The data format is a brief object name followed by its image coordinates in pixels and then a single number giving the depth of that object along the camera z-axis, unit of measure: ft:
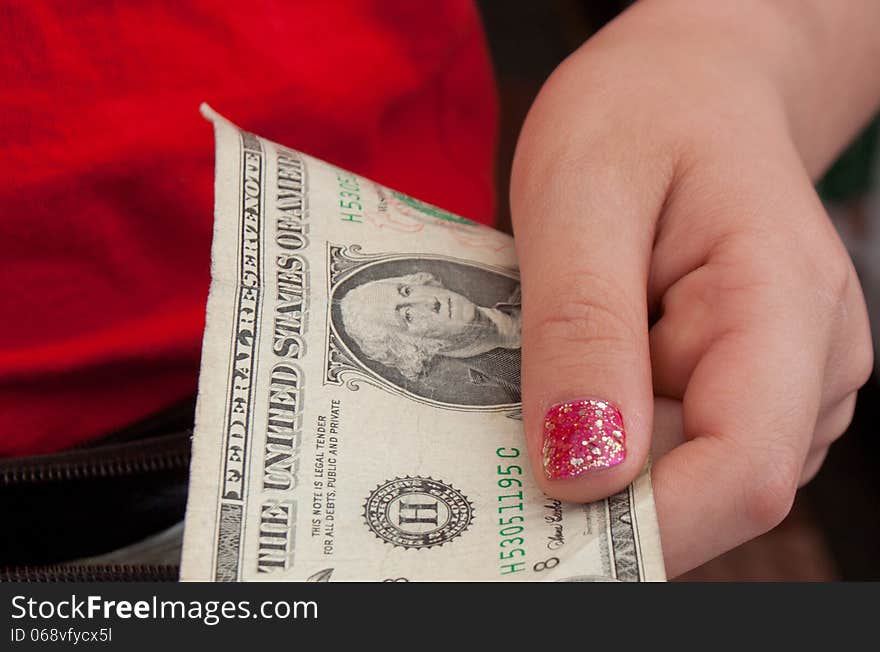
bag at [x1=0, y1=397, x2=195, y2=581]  0.85
